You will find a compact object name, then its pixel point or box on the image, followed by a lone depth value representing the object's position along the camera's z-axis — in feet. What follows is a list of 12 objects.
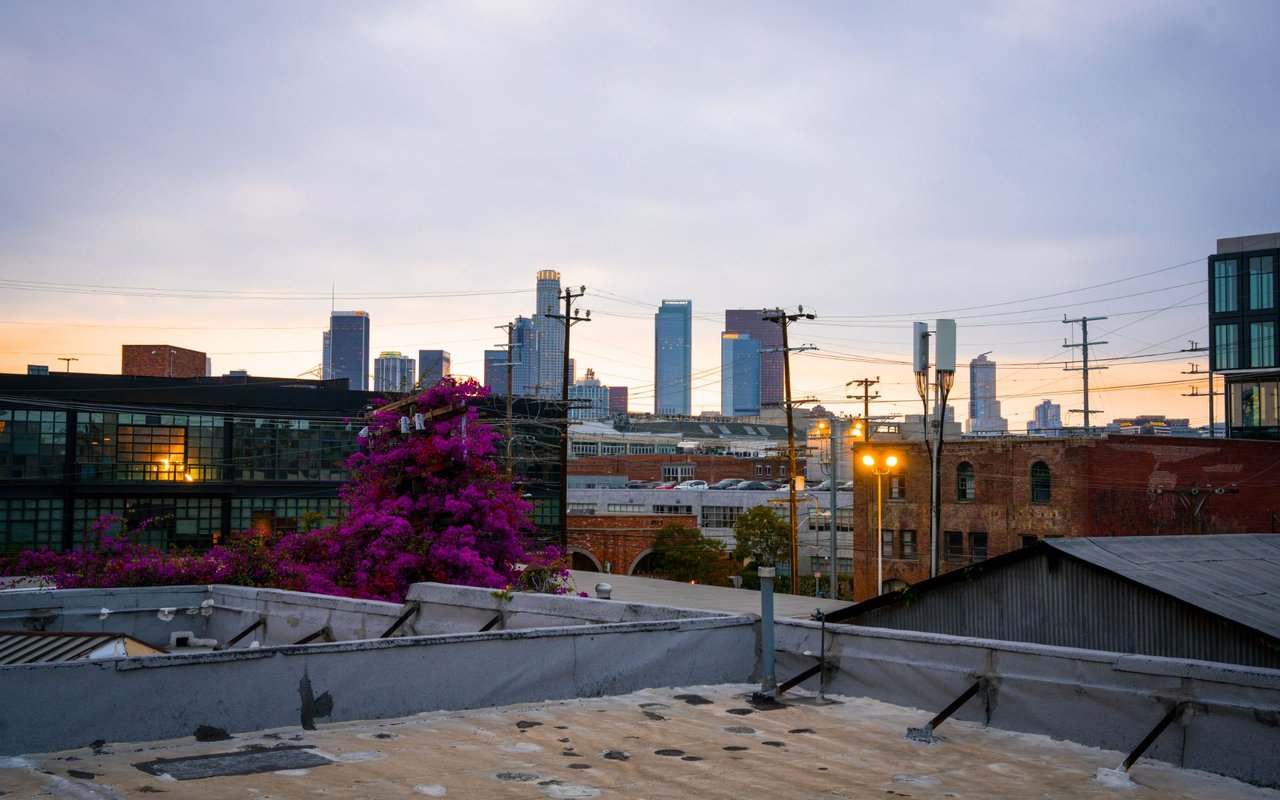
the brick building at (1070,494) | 189.26
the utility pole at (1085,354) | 263.29
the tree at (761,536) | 254.27
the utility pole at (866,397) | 179.50
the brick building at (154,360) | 261.44
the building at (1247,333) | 289.74
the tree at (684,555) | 252.62
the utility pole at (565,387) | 166.57
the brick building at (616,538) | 257.14
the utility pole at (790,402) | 142.31
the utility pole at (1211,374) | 302.35
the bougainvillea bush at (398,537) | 67.62
